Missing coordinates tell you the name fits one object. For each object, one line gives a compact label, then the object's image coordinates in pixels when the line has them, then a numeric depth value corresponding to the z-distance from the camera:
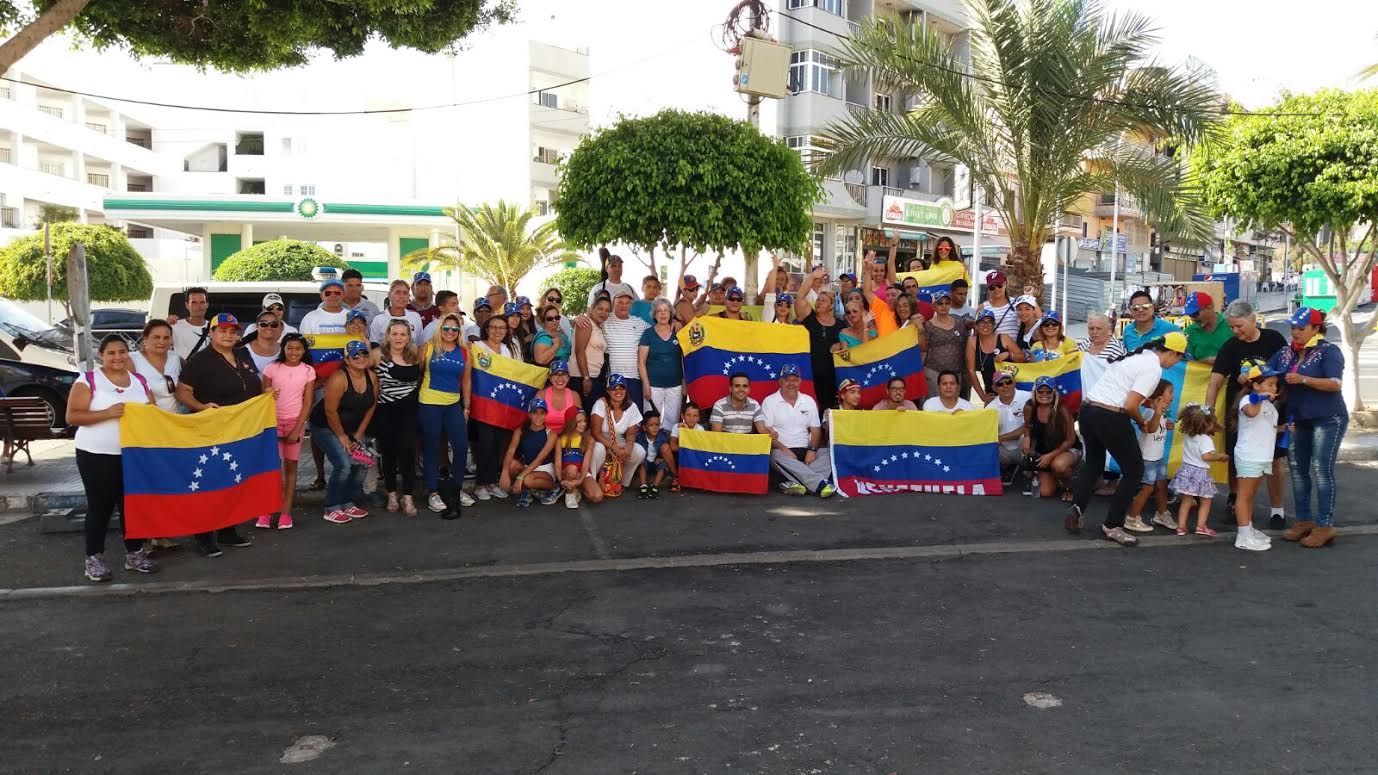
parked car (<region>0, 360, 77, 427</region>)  13.38
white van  13.42
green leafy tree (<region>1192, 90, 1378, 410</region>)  12.99
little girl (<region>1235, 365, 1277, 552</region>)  7.92
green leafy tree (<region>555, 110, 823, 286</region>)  12.61
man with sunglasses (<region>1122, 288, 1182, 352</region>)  8.76
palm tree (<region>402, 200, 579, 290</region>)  34.34
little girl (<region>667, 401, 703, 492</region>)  9.92
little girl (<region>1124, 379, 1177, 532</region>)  8.18
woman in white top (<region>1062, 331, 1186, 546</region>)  7.80
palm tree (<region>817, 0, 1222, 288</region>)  13.47
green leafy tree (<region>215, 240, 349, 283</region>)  33.16
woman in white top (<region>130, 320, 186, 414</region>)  7.66
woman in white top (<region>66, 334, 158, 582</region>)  7.02
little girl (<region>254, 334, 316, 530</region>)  8.52
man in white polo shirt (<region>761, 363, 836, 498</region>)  9.96
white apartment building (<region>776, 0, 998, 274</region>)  34.56
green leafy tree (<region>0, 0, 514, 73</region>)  9.10
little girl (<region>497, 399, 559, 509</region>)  9.41
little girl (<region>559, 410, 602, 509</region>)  9.31
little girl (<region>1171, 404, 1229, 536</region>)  8.16
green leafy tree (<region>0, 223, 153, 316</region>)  32.84
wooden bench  10.84
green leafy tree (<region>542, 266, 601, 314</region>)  30.94
